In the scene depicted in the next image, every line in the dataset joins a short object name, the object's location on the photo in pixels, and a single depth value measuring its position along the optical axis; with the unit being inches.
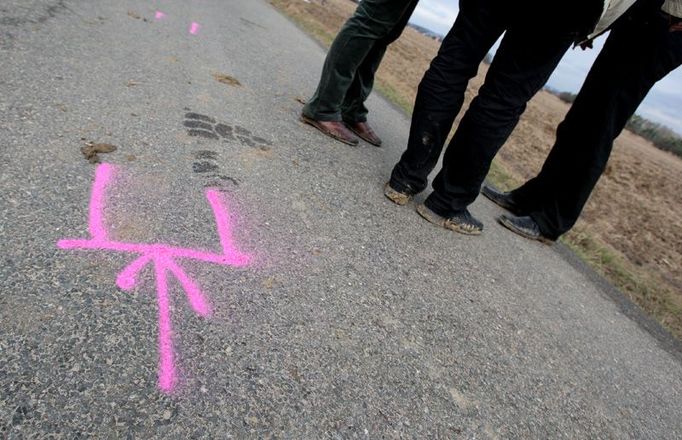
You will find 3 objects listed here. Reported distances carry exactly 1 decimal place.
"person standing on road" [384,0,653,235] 81.0
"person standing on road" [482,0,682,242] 92.4
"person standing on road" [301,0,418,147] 112.0
